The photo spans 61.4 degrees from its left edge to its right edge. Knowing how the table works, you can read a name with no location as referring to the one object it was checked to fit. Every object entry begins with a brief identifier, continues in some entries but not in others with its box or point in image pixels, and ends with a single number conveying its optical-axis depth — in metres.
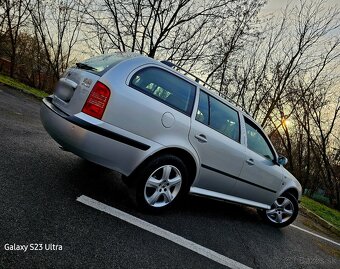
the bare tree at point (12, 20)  23.08
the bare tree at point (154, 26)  14.47
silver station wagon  3.04
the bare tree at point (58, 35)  23.11
